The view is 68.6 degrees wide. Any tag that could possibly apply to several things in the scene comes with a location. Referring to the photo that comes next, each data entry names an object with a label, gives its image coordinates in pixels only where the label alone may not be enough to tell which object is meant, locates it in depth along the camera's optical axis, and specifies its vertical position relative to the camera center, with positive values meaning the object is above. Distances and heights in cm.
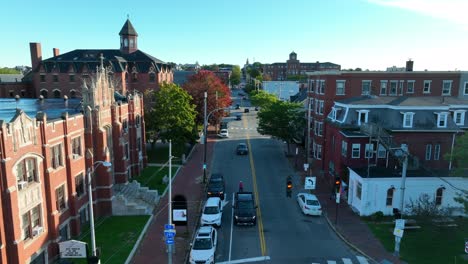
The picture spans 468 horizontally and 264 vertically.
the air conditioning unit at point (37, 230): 1934 -864
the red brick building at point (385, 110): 3269 -296
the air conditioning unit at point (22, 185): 1823 -575
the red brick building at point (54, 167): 1727 -570
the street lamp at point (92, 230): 1535 -681
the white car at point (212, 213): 2566 -1012
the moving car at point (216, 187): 3131 -1010
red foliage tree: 5831 -266
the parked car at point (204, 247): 2002 -1013
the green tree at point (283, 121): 4638 -556
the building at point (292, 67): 17775 +678
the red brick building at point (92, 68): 6438 +193
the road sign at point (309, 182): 2872 -850
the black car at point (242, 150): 4959 -1012
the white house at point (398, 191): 2784 -888
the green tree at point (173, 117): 4291 -474
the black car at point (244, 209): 2606 -1013
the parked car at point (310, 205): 2805 -1022
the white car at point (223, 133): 6259 -991
